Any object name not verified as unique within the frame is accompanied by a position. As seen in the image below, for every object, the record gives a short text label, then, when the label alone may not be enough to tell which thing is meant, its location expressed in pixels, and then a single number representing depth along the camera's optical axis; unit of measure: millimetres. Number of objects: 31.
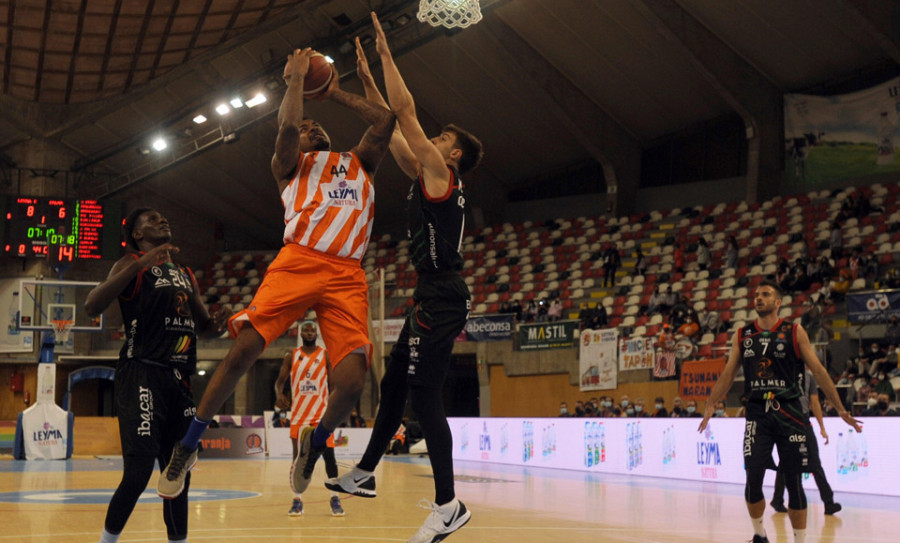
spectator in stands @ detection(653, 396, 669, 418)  19719
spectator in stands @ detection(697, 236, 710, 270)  27406
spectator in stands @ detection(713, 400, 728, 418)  18125
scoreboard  25797
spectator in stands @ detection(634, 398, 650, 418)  20797
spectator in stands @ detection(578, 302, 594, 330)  25969
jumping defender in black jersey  5543
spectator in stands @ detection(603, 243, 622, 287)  28859
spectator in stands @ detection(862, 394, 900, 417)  16344
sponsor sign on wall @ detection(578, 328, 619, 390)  24516
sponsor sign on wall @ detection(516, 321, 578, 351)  26141
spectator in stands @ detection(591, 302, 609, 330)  25703
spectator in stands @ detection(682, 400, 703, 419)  18727
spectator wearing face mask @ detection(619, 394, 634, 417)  21219
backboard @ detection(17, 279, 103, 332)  21953
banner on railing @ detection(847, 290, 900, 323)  20328
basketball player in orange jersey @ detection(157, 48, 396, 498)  5598
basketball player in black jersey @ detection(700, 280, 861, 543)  7754
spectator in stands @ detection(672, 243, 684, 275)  27750
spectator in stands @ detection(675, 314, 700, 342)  23000
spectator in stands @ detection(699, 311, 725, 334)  23266
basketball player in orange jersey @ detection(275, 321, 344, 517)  11047
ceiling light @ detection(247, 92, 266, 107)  28273
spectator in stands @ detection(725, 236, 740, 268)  26761
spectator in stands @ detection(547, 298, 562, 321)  27453
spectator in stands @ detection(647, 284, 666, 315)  25656
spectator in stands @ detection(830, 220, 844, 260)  24000
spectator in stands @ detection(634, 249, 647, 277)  28719
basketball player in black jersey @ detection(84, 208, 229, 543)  5789
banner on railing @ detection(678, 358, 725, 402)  20891
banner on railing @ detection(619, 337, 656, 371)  23531
